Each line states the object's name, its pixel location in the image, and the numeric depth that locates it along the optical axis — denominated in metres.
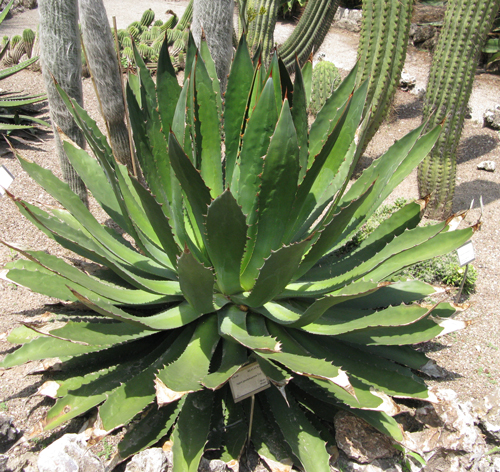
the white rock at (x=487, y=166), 4.48
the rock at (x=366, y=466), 1.72
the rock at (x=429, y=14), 8.45
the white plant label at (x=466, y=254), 2.21
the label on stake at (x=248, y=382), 1.63
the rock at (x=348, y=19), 9.53
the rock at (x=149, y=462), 1.49
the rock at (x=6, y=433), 1.67
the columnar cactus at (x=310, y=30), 5.97
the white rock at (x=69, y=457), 1.45
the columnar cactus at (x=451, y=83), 3.45
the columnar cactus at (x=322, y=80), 4.83
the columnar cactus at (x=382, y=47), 3.56
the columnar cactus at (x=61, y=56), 2.33
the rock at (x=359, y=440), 1.73
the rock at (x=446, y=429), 1.79
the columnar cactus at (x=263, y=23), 6.08
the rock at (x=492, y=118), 5.33
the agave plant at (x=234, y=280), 1.51
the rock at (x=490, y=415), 1.93
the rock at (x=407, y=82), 6.59
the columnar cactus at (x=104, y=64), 2.89
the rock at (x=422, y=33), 8.27
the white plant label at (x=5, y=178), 2.23
